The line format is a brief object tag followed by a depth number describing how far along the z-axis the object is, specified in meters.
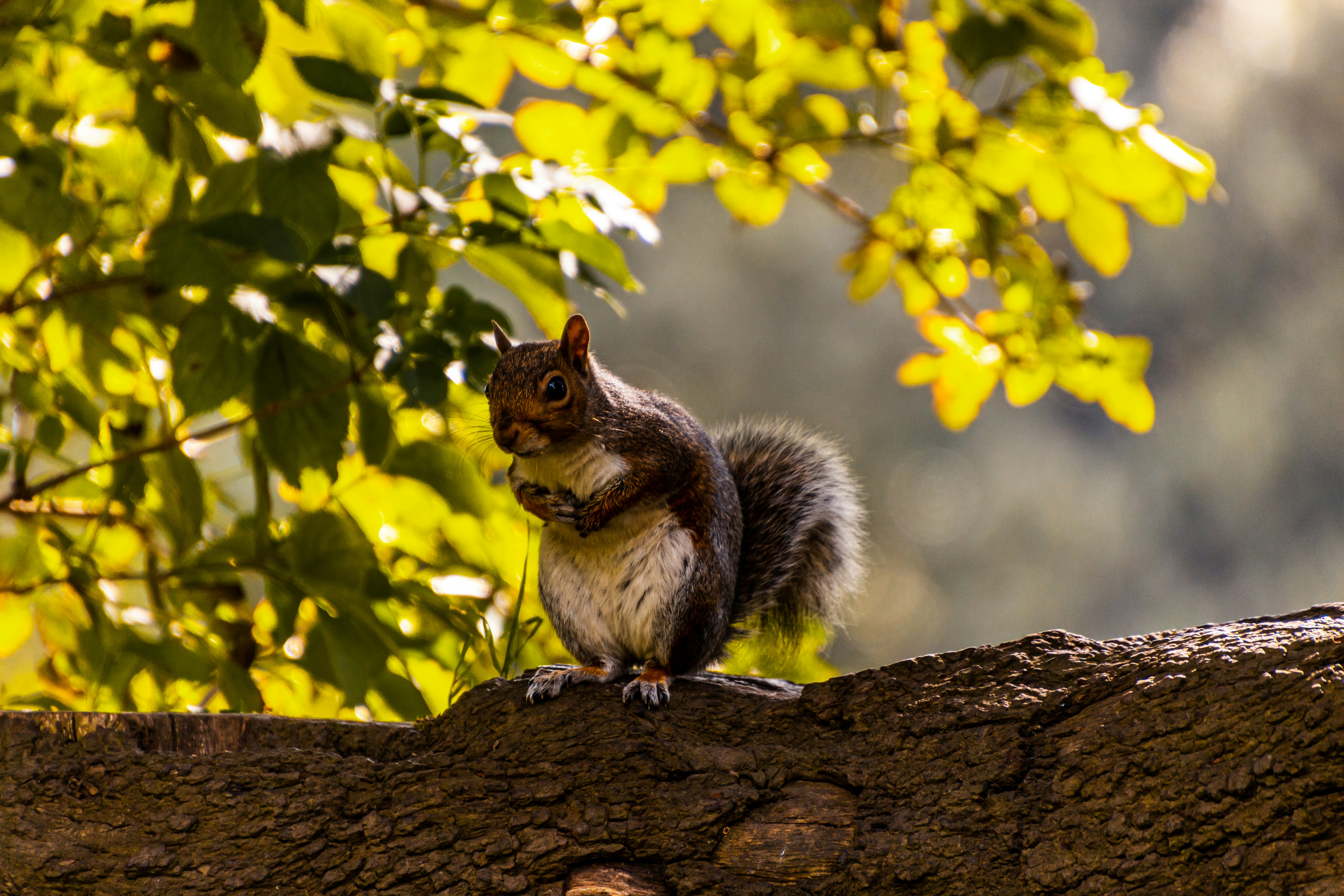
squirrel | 7.19
